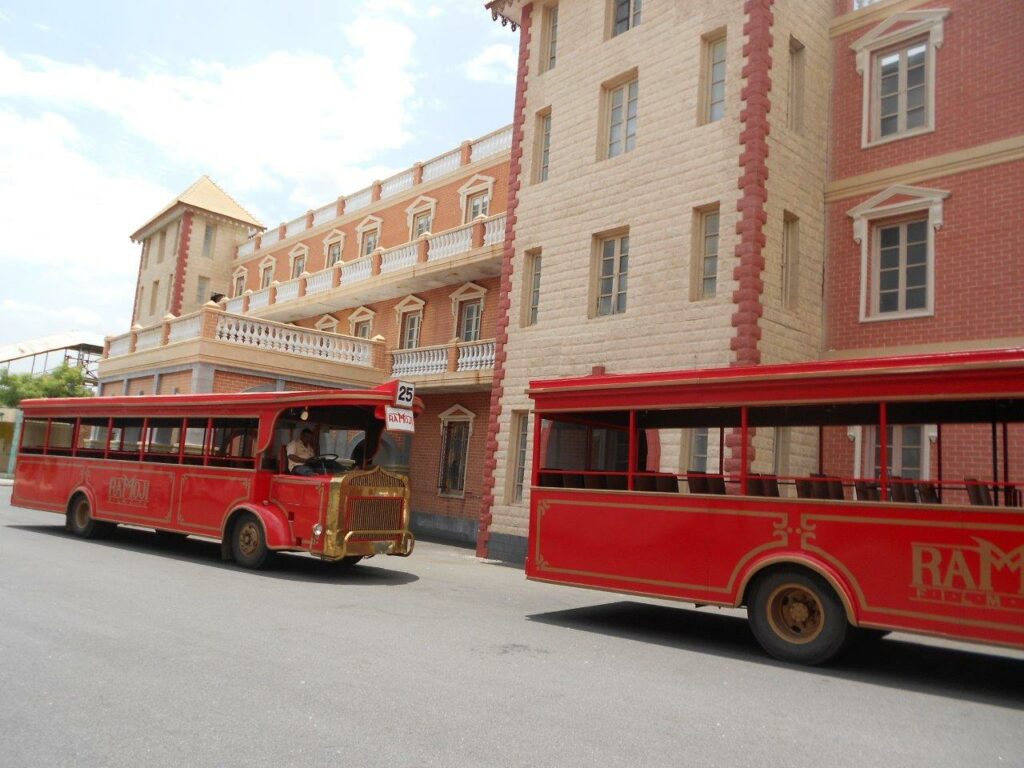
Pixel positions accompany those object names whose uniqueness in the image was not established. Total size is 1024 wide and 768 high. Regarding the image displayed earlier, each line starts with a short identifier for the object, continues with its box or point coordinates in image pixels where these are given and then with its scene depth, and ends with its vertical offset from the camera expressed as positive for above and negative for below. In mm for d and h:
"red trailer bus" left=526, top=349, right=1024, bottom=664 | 6816 -171
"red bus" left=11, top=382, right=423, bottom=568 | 11594 -292
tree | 50406 +3560
